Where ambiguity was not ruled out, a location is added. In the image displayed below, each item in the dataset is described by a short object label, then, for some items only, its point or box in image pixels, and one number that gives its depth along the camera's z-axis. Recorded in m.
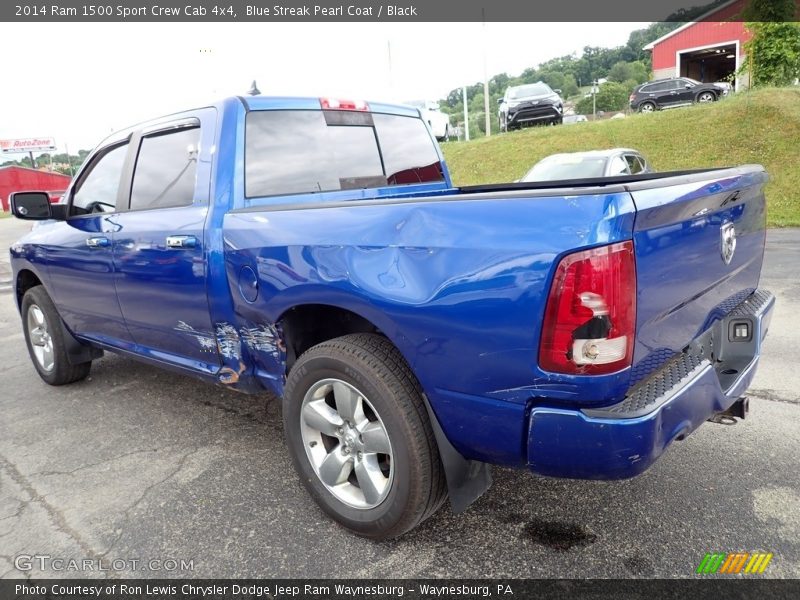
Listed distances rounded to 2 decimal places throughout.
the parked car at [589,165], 9.35
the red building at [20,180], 47.38
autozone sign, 68.81
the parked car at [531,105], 19.92
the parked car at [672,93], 24.61
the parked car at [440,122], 17.88
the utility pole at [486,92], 24.39
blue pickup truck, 1.78
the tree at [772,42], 17.00
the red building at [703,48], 31.95
